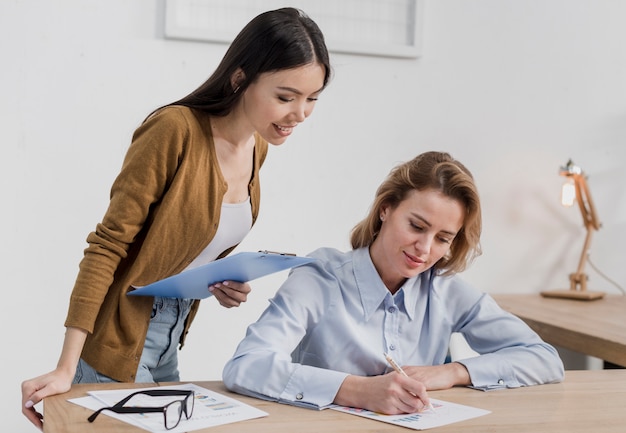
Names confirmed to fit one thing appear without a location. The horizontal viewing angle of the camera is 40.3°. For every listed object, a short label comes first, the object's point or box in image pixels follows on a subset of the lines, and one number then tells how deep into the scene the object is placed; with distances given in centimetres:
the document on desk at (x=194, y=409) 123
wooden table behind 234
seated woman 160
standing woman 153
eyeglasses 123
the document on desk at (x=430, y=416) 130
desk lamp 311
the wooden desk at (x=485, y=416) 125
